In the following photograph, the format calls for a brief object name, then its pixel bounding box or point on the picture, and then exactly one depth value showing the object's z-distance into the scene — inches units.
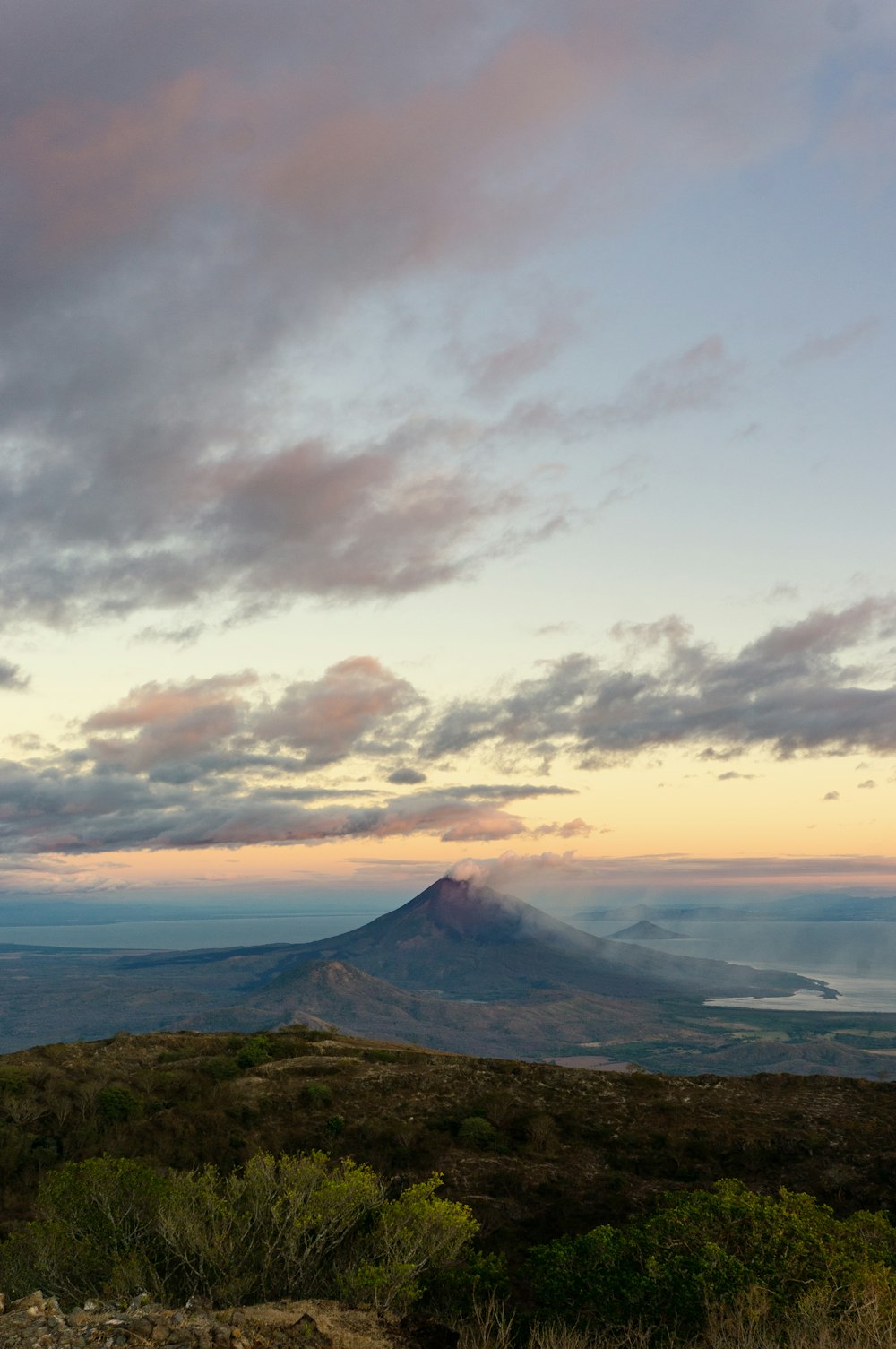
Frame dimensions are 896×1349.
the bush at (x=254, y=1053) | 1813.5
